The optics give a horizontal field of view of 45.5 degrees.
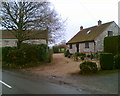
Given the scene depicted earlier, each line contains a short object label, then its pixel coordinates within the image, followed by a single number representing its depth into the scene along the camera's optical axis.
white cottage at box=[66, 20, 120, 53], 25.56
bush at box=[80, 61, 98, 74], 11.23
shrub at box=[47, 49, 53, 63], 19.73
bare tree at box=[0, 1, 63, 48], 17.62
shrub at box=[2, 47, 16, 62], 19.07
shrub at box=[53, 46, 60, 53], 41.53
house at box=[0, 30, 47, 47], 36.77
